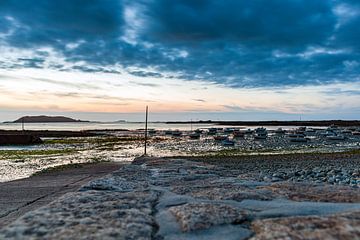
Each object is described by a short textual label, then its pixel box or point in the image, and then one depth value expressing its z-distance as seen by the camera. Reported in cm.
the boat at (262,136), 5333
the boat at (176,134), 6769
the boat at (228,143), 4128
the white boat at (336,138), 5041
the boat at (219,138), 5059
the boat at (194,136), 5972
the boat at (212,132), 7425
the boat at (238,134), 6096
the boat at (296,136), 5381
